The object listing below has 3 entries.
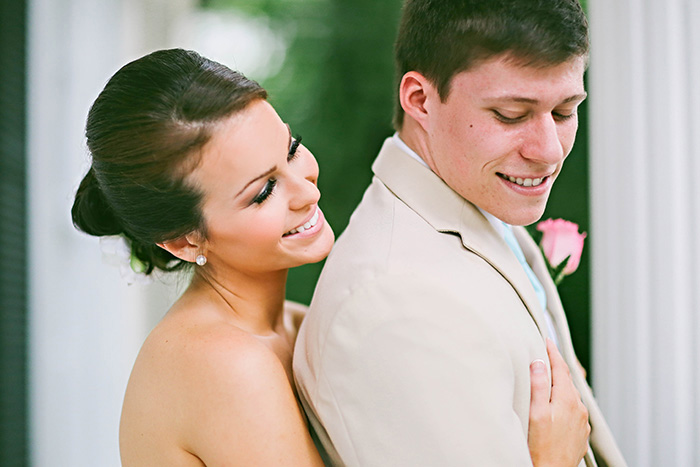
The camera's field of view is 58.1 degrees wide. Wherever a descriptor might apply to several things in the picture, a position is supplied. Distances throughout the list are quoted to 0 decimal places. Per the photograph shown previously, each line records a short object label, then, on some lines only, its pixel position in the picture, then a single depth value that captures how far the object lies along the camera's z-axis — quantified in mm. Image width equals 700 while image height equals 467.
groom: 966
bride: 1099
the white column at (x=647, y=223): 1789
